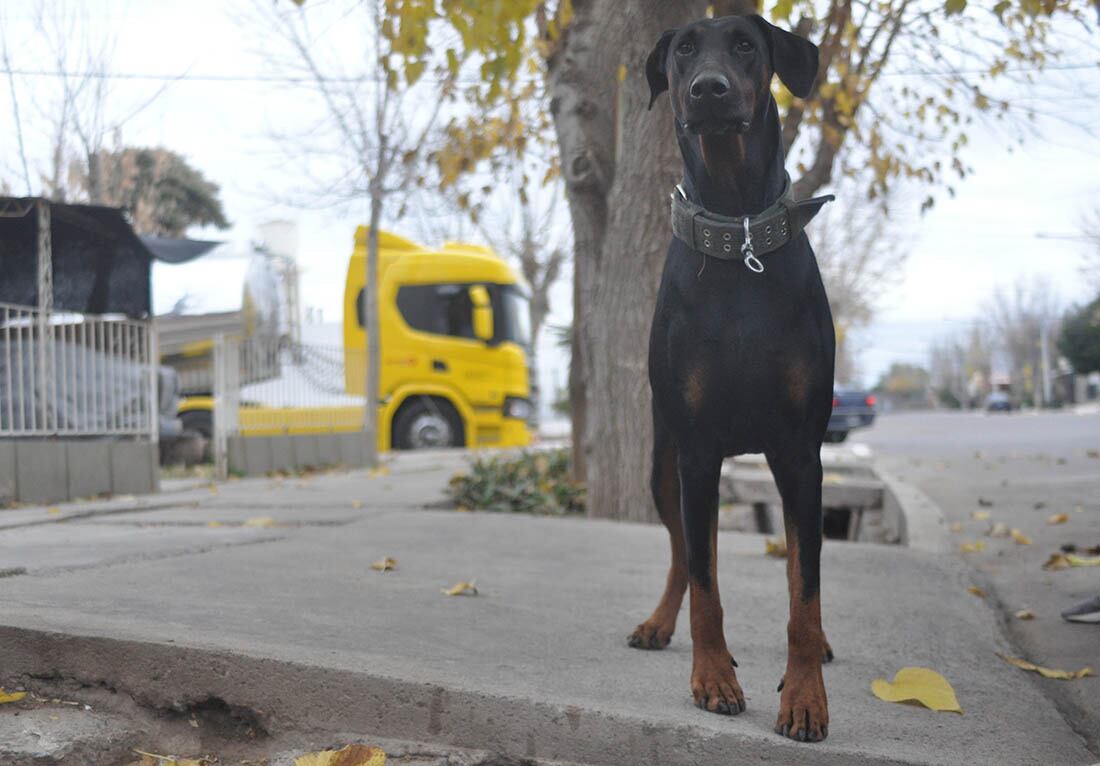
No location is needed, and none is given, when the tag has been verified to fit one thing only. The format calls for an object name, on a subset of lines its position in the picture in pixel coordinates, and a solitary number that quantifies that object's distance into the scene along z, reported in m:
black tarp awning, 7.66
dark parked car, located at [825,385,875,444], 22.91
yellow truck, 17.22
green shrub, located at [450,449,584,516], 7.36
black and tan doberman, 2.34
